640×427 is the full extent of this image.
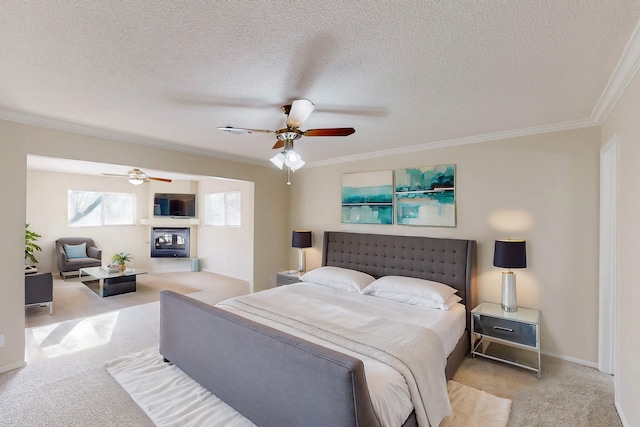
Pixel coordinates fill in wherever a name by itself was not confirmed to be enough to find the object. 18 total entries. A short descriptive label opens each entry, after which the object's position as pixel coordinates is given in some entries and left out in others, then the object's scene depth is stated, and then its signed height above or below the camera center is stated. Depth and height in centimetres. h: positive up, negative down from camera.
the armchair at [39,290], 413 -110
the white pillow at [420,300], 315 -95
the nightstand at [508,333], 284 -117
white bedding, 172 -99
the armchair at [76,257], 654 -102
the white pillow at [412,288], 321 -83
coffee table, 536 -127
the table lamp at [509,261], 304 -47
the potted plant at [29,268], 477 -80
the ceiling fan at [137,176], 532 +69
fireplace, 766 -74
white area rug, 206 -145
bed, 153 -96
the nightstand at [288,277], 475 -102
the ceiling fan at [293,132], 220 +69
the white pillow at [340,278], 385 -86
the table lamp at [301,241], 496 -44
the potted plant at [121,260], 577 -92
